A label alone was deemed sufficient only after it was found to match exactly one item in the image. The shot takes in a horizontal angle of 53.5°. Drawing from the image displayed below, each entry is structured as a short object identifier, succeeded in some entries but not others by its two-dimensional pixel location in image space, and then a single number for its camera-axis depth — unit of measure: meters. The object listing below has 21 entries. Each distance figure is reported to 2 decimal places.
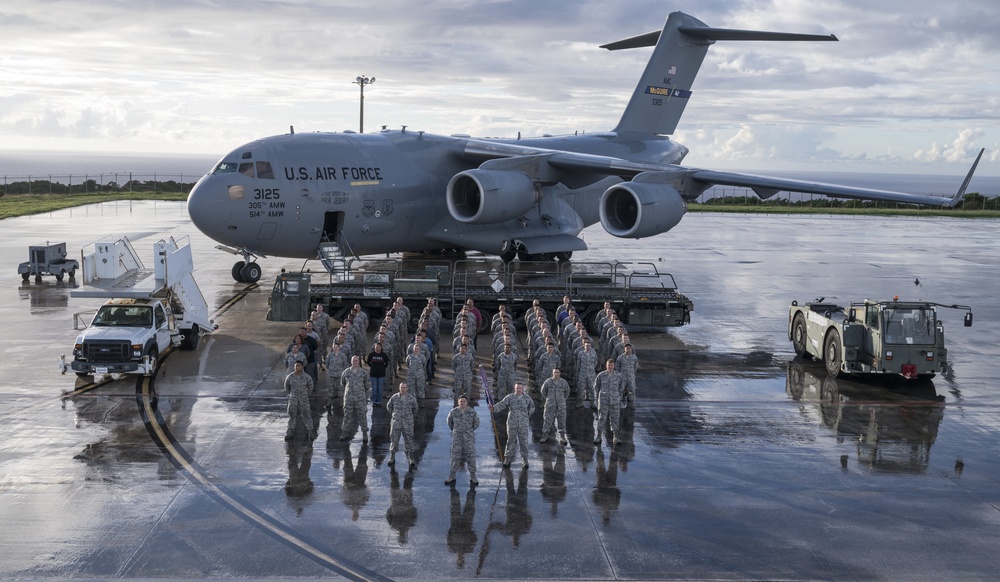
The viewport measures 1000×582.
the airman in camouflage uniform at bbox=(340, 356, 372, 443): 13.52
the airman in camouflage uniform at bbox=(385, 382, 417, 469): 12.54
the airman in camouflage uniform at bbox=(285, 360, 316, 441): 13.48
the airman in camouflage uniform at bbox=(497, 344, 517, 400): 15.07
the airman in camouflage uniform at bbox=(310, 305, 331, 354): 18.08
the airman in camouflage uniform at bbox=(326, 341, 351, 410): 15.40
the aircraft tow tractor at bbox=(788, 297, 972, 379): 16.77
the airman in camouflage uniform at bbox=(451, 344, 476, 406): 15.23
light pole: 60.38
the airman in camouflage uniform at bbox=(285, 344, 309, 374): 15.43
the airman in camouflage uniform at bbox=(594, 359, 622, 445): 13.76
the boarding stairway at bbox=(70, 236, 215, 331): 18.28
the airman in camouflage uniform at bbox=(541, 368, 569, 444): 13.62
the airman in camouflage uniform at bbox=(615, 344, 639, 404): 15.23
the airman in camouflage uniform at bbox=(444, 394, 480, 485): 11.93
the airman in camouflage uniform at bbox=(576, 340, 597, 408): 15.19
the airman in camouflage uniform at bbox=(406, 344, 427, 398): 15.07
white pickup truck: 16.44
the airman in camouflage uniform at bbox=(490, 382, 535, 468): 12.51
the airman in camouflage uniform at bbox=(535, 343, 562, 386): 15.37
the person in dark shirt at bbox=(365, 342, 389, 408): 15.48
